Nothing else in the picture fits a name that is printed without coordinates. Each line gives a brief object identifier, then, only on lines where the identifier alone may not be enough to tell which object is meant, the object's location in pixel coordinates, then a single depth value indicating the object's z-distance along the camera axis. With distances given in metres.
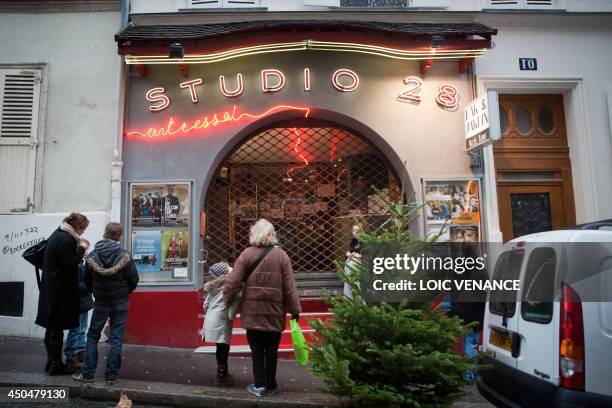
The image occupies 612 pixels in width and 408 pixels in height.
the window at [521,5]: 8.23
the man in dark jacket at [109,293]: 4.93
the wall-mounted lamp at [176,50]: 7.10
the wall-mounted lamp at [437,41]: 7.14
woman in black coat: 5.11
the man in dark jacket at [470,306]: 5.73
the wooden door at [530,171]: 8.04
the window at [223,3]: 8.16
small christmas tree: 3.41
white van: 3.41
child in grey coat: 5.20
